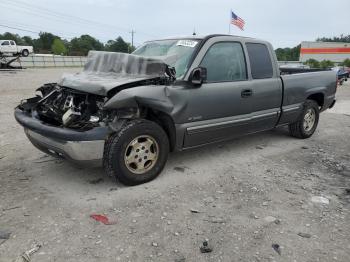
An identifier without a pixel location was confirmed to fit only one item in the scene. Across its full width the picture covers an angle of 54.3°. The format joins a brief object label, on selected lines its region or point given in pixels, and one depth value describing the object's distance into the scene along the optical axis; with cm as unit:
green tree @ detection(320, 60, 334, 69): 4360
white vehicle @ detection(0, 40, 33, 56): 3543
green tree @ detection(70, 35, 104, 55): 8723
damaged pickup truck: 381
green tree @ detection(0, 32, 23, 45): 8908
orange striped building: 5912
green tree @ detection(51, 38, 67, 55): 8432
